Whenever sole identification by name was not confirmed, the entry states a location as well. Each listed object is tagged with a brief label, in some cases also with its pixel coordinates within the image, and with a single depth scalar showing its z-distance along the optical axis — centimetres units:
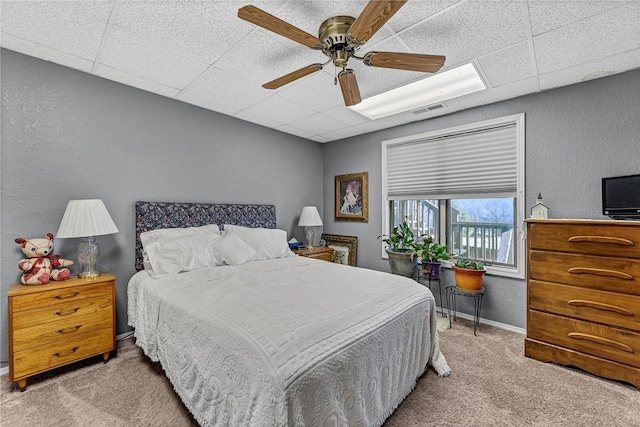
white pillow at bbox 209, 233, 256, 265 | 279
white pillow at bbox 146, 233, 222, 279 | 239
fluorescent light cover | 259
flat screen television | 219
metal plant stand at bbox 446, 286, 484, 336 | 295
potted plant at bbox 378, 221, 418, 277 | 343
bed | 116
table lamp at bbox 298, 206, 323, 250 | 418
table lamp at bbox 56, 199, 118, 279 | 219
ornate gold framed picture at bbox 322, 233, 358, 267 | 446
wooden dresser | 200
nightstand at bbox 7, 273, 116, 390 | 190
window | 301
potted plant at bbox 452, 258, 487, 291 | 294
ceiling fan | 134
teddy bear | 209
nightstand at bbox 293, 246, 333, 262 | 390
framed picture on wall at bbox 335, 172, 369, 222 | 432
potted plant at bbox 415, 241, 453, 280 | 327
